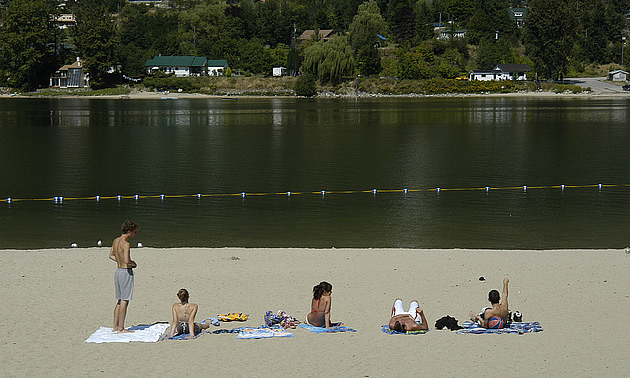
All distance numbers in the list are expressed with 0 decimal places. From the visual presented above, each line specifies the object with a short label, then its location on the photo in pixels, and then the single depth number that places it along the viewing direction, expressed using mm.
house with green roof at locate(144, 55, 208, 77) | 178625
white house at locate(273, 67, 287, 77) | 174475
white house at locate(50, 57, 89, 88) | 180375
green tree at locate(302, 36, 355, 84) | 159612
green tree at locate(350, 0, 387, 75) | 167750
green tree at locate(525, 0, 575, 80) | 160125
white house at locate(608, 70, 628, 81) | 165375
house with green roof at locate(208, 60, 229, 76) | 180750
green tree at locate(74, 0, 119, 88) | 169125
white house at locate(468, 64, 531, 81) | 168250
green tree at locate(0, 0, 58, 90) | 173375
